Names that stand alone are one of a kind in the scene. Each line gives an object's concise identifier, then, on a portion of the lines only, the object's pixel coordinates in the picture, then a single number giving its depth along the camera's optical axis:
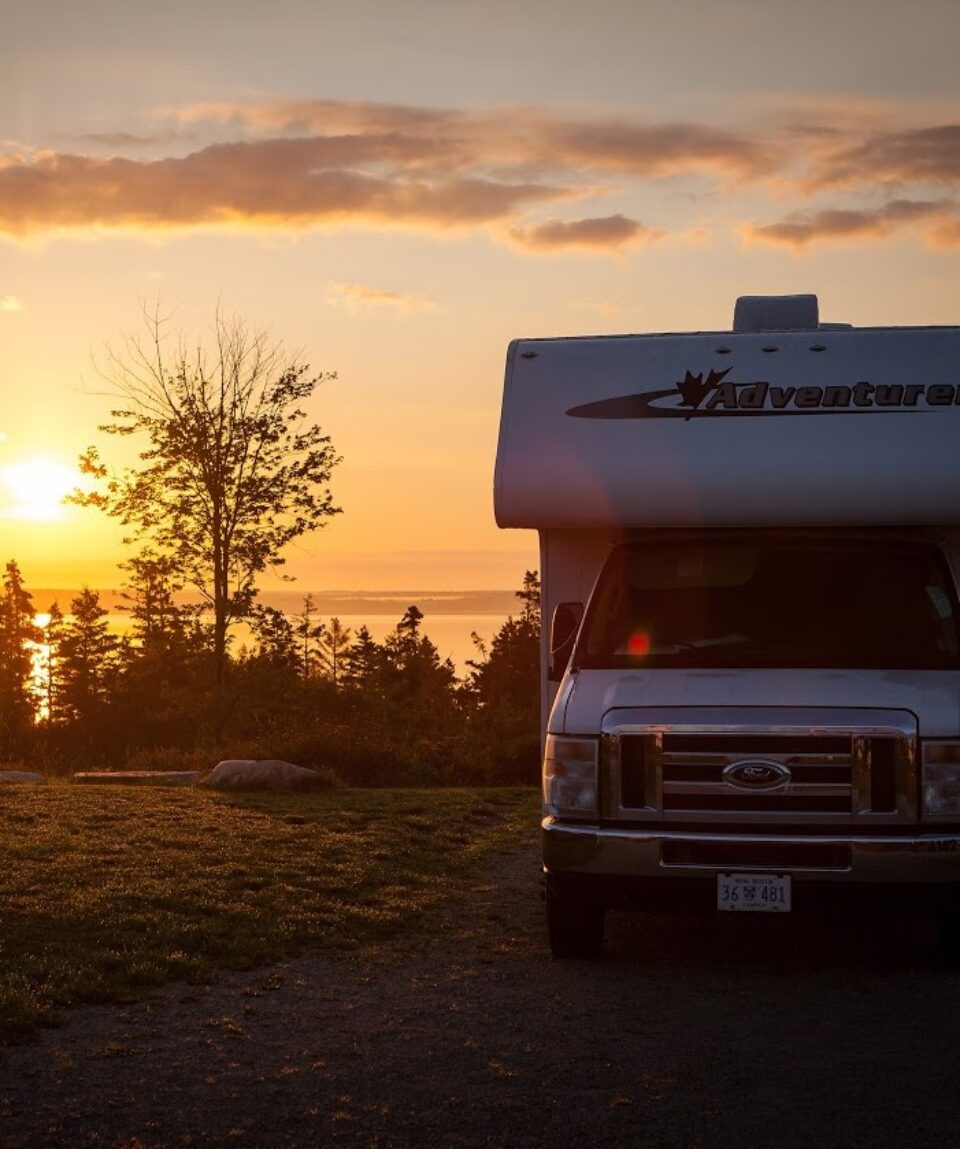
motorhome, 8.23
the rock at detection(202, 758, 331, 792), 18.75
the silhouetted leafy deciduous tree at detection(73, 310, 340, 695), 27.27
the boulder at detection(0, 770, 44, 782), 19.97
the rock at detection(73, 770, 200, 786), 20.41
